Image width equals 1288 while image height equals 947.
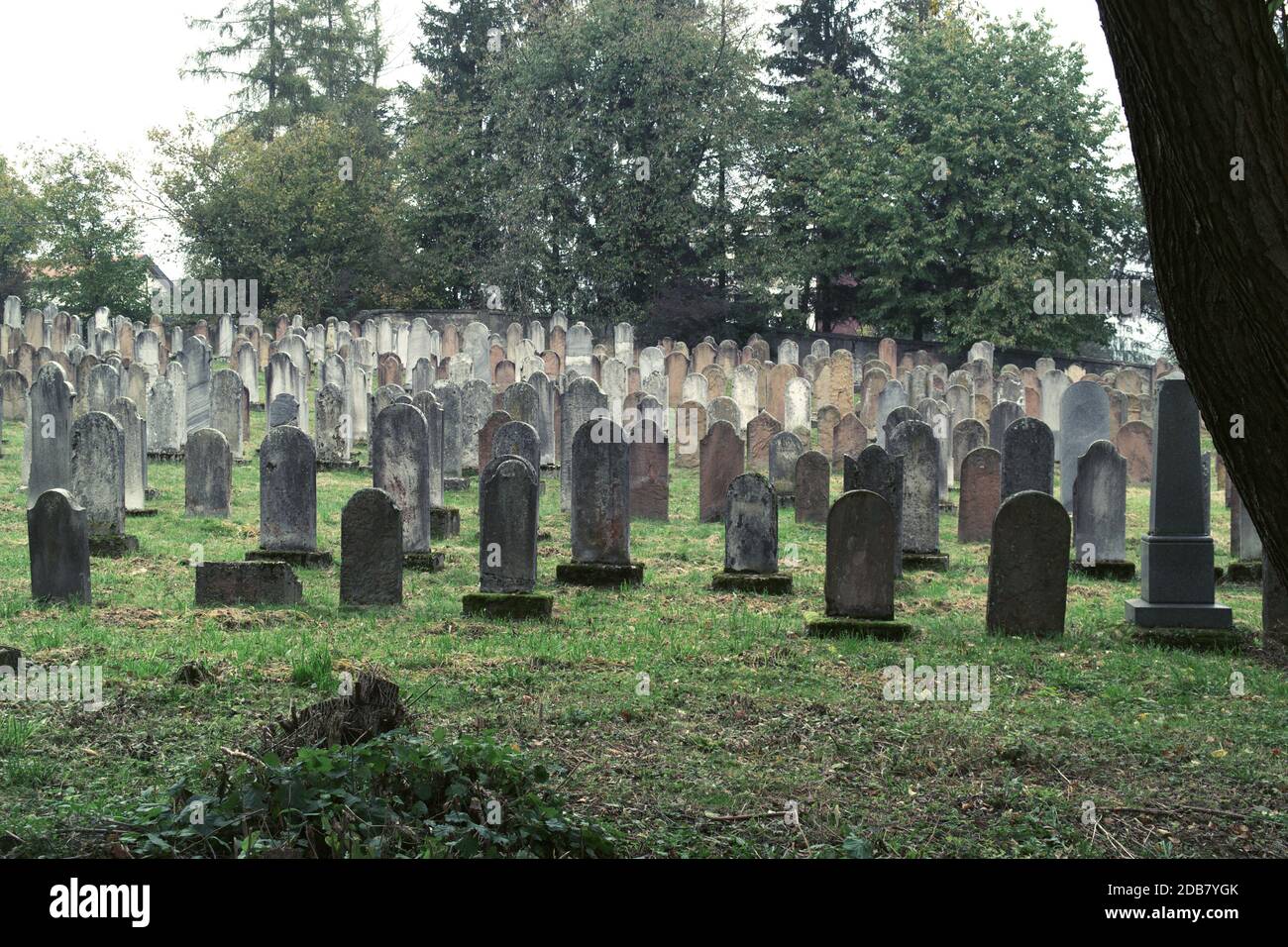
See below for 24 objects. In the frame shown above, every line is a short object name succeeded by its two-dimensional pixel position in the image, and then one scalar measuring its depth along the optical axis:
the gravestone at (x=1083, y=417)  16.83
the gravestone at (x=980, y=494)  13.70
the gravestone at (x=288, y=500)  10.73
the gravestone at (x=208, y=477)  13.55
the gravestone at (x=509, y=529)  9.60
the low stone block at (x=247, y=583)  9.48
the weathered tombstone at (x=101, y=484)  11.58
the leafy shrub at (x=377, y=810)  4.39
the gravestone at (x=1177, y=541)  9.13
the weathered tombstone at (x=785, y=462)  15.76
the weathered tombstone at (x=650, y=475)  14.77
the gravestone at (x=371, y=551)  9.39
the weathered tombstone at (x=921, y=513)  12.26
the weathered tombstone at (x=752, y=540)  10.64
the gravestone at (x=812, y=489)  14.49
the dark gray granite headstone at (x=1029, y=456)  12.98
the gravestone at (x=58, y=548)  9.09
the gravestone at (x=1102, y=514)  11.80
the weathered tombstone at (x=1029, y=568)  9.00
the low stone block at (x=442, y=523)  12.91
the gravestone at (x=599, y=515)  10.72
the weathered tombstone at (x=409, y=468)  11.36
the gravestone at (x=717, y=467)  14.78
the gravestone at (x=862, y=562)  9.03
